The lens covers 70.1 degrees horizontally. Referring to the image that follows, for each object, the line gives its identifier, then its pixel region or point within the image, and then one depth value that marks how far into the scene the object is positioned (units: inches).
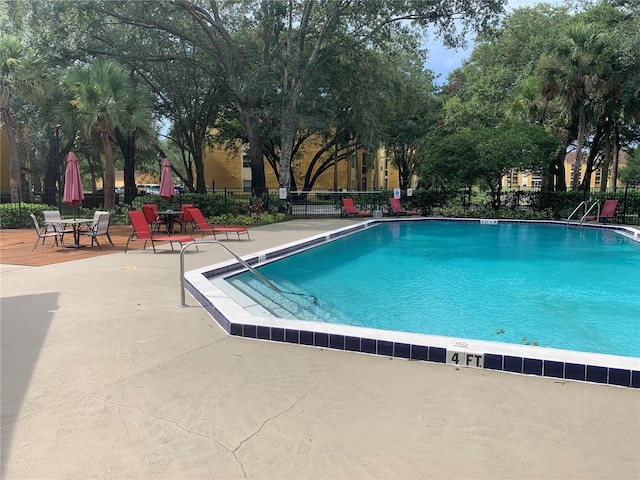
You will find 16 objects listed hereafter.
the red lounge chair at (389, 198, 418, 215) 807.1
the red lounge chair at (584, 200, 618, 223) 687.1
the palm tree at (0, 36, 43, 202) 630.5
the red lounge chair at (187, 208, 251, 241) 461.4
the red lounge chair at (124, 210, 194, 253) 388.5
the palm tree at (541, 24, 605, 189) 719.1
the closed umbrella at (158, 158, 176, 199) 559.5
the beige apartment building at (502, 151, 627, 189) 2727.6
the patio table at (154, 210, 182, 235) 520.5
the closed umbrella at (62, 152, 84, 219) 437.4
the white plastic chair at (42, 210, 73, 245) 396.8
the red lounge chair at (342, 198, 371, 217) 800.2
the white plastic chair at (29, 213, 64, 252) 393.1
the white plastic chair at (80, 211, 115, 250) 398.3
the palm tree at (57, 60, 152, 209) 622.8
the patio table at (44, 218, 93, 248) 392.5
